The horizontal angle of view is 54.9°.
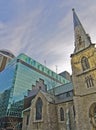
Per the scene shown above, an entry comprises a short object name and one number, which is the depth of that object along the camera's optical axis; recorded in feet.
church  49.47
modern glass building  99.84
